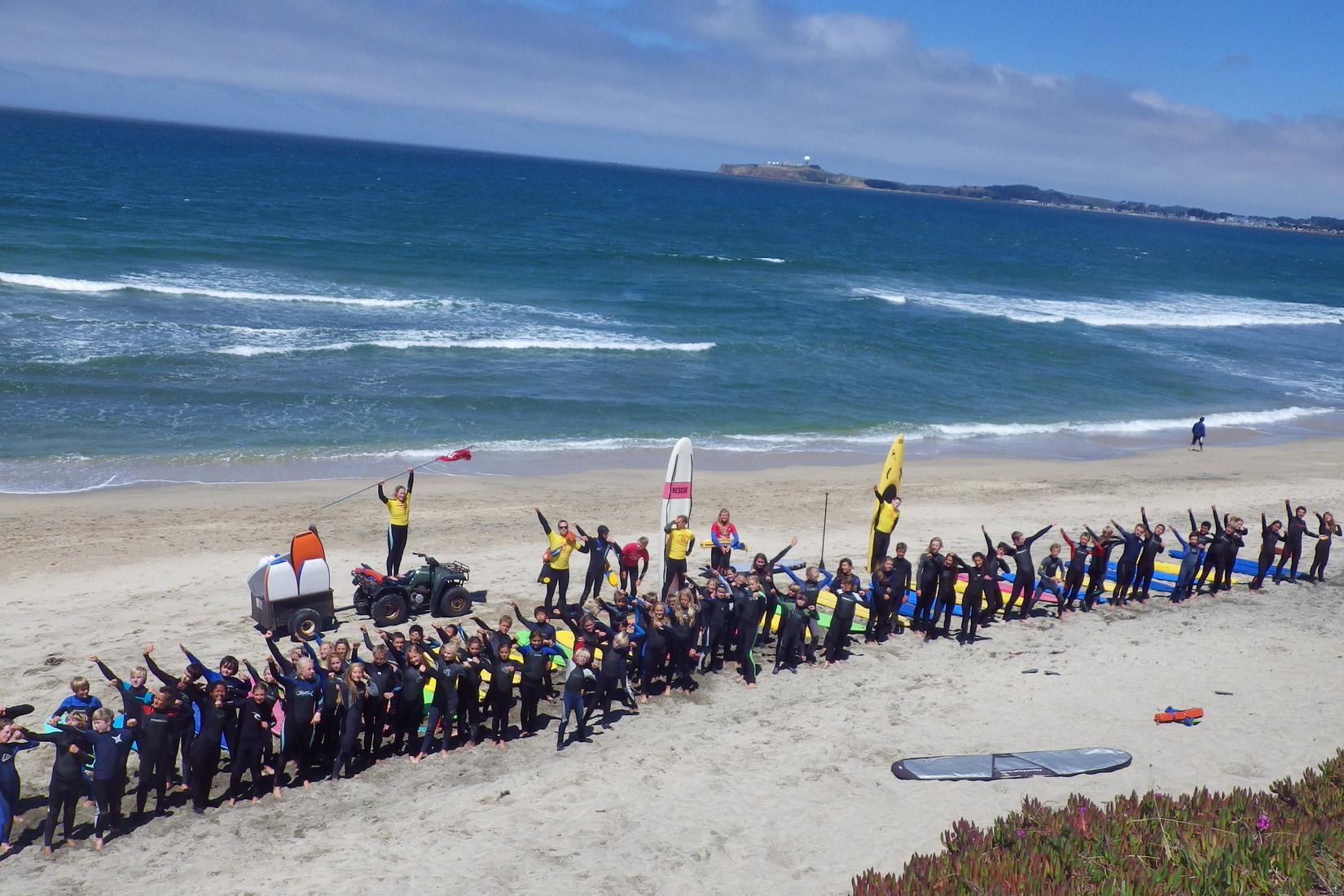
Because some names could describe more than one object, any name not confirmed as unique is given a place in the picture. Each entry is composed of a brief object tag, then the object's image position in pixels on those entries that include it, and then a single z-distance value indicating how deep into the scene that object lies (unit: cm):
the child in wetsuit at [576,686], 1017
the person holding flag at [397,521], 1441
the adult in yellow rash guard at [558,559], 1370
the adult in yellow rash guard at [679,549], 1373
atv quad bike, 1332
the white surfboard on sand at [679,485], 1426
